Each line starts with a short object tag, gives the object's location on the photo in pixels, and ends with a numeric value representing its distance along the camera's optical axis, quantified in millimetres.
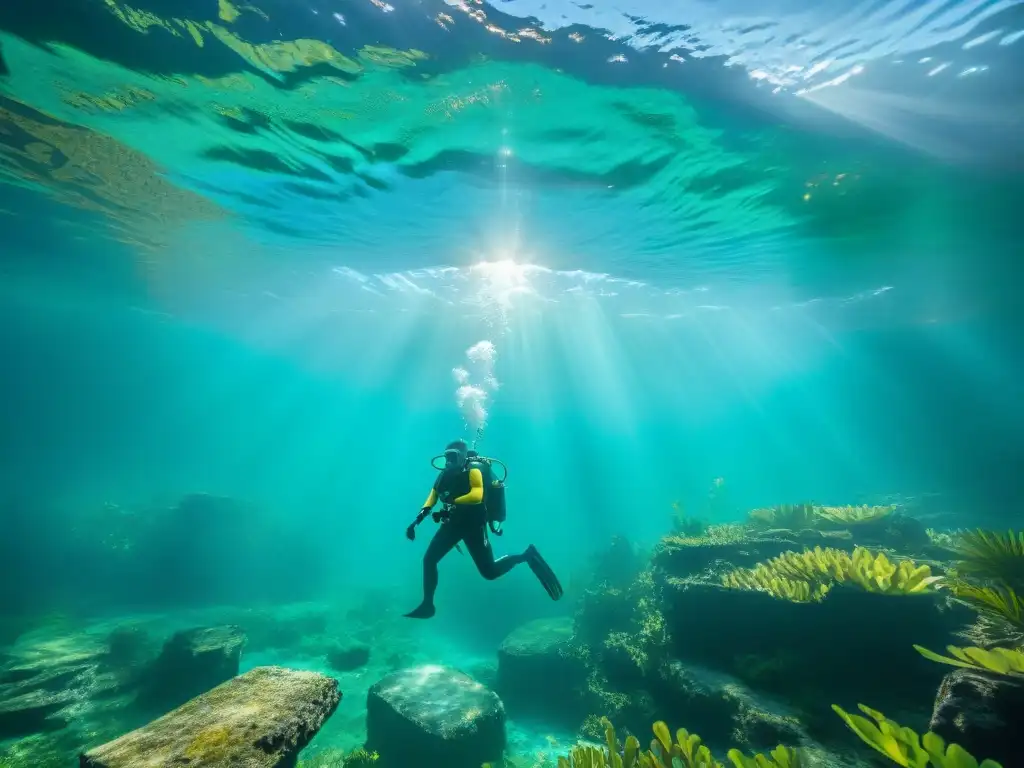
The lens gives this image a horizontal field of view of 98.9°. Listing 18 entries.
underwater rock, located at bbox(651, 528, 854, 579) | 8742
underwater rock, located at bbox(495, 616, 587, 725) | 10927
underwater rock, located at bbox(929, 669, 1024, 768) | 2834
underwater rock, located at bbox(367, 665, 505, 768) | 7543
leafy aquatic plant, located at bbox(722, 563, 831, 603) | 5676
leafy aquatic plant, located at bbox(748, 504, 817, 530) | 11758
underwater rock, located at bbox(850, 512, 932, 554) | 9505
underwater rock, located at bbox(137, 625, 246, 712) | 9930
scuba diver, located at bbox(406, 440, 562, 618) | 6855
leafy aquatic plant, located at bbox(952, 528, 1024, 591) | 5402
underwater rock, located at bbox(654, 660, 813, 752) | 4621
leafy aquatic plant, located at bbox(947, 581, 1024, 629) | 4090
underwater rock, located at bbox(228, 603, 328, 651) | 16891
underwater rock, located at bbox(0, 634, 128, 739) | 8461
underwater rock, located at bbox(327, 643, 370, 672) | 14664
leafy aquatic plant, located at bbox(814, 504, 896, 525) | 10289
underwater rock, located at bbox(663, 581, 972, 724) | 4945
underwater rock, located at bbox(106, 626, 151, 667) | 11852
